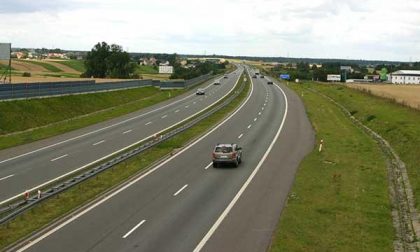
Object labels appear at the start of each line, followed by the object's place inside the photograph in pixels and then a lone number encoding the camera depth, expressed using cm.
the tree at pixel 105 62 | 16300
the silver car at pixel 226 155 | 3462
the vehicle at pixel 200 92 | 10025
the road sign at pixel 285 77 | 17198
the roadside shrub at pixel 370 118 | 5894
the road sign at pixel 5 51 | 7119
